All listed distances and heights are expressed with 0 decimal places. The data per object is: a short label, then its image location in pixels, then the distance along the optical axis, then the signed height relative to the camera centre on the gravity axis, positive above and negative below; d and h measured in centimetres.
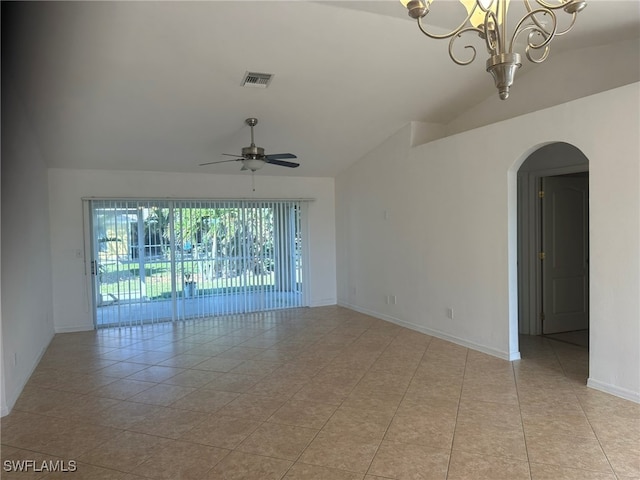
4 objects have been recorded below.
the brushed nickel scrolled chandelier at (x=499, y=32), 206 +101
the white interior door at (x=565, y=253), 558 -42
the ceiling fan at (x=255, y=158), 491 +85
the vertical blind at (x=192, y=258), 642 -44
